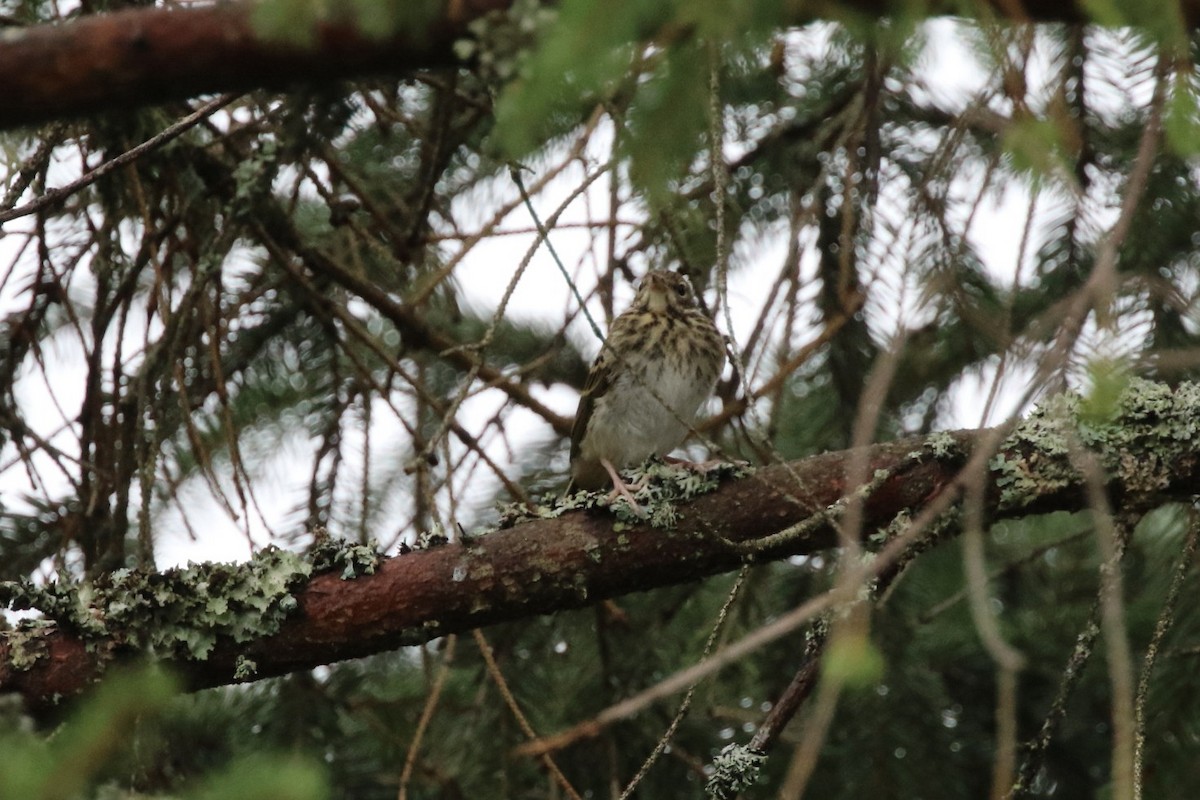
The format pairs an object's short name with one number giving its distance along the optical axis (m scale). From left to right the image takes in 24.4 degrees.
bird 9.71
